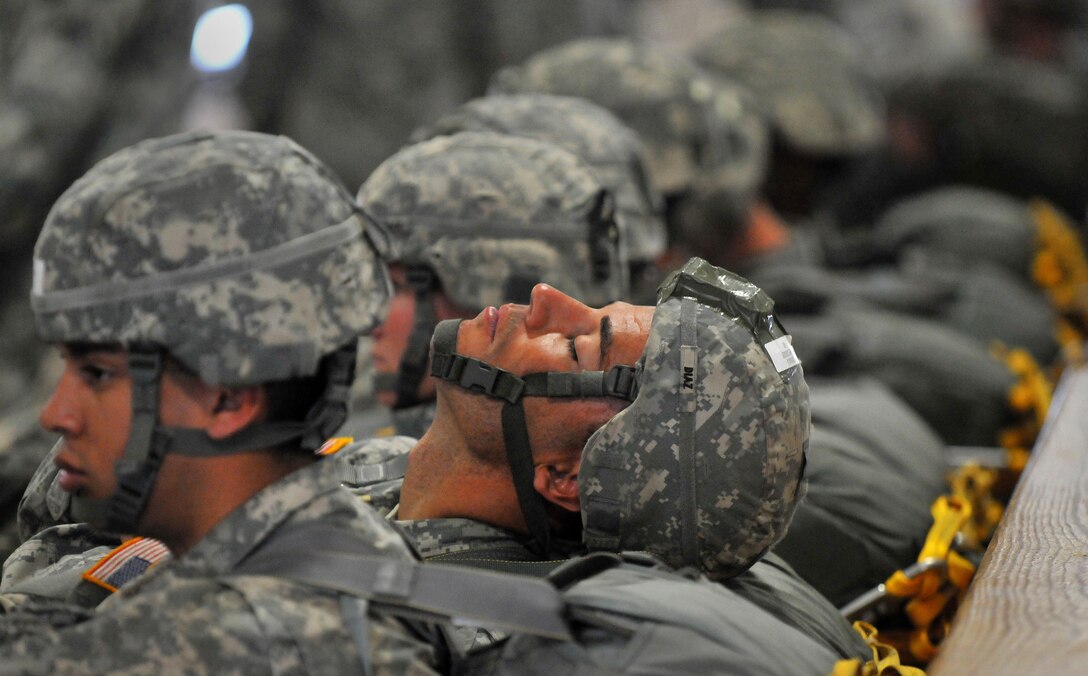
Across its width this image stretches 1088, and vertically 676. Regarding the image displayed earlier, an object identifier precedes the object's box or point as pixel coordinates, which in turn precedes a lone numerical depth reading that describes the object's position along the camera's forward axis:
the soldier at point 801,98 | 13.05
